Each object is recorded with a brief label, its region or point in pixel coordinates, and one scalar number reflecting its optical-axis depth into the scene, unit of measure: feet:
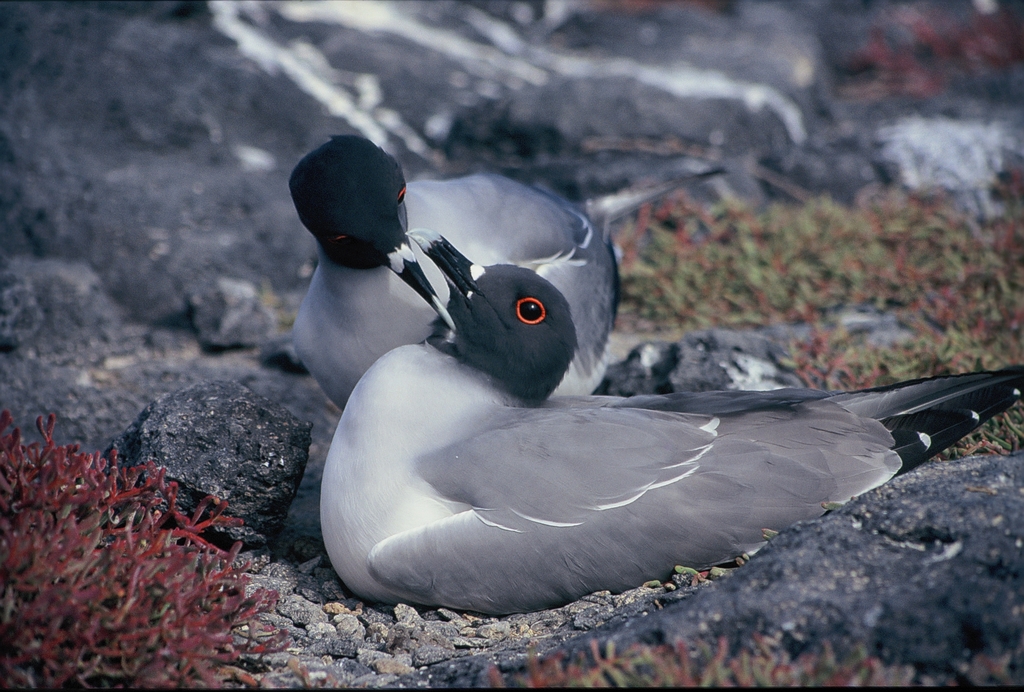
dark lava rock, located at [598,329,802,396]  28.35
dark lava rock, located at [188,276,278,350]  36.60
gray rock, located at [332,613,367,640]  20.21
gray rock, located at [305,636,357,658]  19.30
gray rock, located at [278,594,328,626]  20.54
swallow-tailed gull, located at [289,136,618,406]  22.95
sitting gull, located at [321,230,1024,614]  19.57
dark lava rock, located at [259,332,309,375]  34.27
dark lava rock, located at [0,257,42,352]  31.55
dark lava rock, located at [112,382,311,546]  22.09
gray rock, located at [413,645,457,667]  18.84
